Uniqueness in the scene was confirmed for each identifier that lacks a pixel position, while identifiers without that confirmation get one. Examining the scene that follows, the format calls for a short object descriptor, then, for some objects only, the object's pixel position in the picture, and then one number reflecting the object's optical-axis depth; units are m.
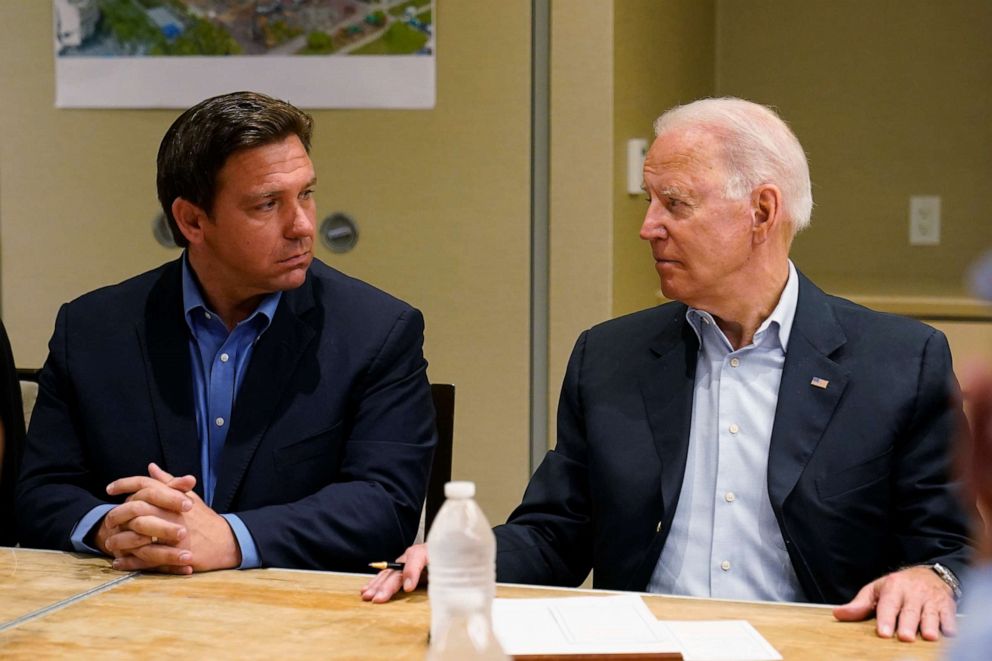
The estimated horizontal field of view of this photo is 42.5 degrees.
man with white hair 1.84
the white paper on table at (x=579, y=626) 1.32
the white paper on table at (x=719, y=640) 1.35
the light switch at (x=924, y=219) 3.74
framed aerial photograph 3.12
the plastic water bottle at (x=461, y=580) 0.98
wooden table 1.41
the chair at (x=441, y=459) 2.28
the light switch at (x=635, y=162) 3.14
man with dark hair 2.08
